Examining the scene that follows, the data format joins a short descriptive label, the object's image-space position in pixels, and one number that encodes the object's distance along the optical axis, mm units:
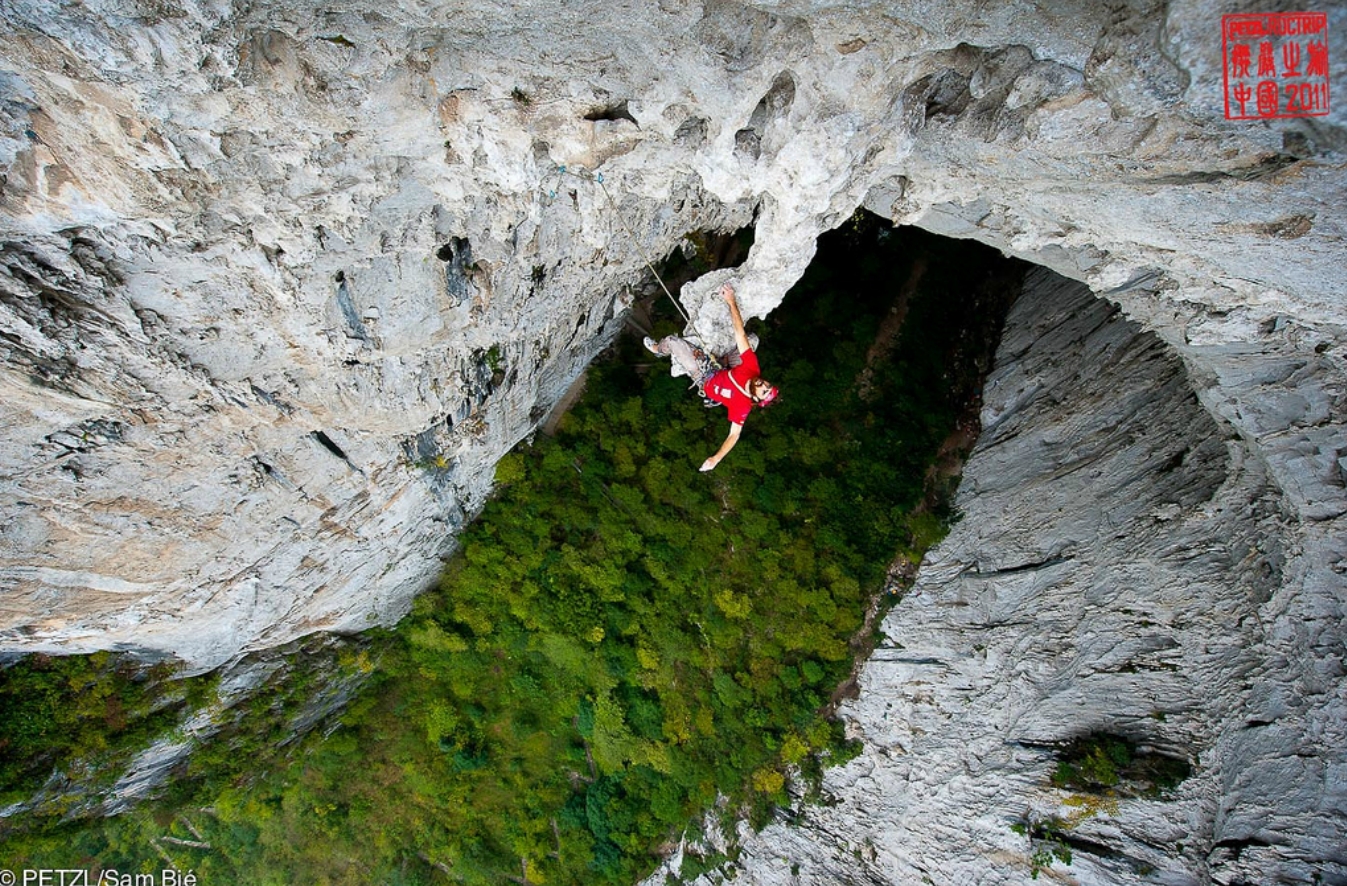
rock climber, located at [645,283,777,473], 5793
